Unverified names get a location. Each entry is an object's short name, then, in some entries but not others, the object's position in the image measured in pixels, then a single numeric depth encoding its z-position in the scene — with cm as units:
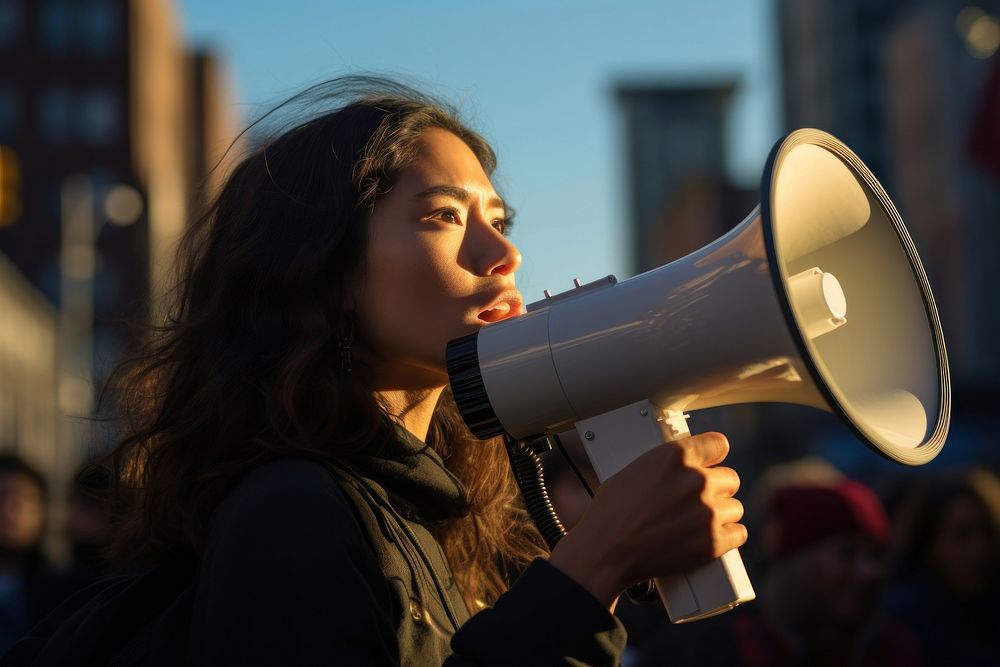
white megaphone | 182
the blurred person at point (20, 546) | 493
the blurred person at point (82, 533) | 517
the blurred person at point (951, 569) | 453
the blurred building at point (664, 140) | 11981
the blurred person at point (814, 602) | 395
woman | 170
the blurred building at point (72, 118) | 5250
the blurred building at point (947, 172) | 3272
